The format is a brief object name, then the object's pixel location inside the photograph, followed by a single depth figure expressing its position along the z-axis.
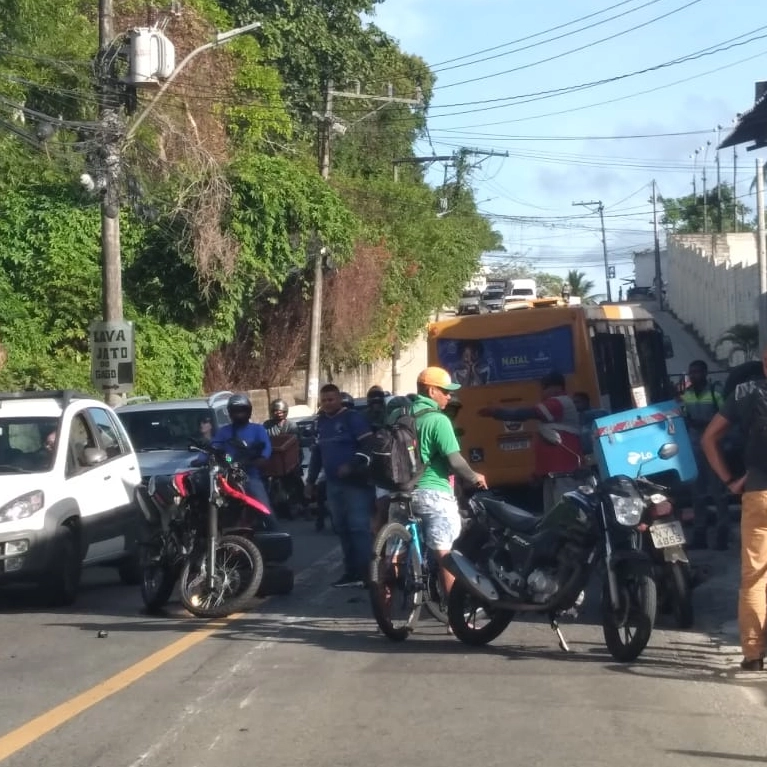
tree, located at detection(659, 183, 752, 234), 104.09
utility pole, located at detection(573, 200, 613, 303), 108.31
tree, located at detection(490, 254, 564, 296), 112.44
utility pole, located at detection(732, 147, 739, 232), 98.94
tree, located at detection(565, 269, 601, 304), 123.10
